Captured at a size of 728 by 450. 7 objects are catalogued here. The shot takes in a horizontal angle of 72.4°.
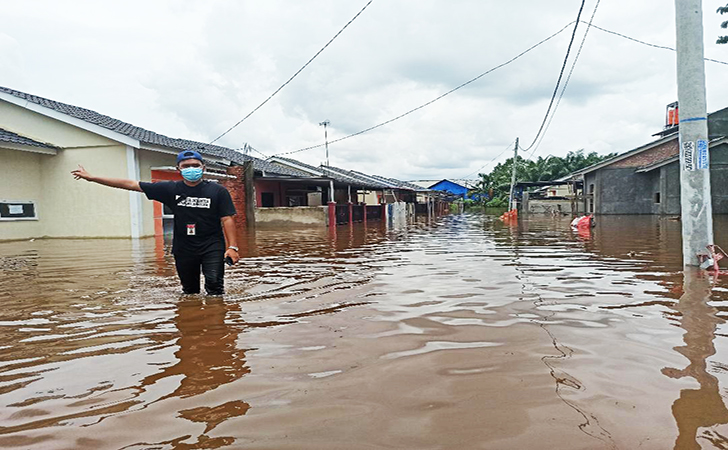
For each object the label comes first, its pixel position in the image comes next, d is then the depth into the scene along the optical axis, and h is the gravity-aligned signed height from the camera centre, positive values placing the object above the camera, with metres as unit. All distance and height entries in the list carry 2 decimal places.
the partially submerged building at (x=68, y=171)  14.41 +1.71
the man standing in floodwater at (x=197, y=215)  4.81 +0.09
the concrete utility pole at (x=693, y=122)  6.10 +1.09
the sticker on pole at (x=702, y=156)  6.12 +0.66
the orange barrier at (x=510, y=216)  24.84 -0.04
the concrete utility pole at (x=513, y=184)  30.75 +2.05
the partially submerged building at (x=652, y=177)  23.53 +1.81
